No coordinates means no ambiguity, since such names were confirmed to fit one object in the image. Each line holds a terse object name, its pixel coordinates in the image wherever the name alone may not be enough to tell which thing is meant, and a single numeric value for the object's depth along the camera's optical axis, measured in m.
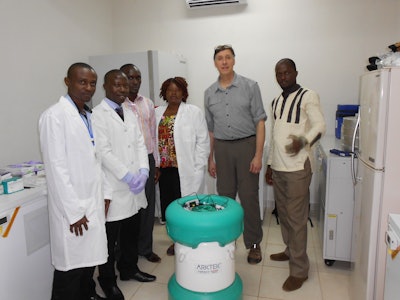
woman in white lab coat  2.42
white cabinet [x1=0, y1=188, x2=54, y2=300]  1.57
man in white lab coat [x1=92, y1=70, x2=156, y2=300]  1.86
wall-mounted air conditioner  3.48
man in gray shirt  2.32
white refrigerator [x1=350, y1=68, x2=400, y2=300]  1.43
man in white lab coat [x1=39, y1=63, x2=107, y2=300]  1.51
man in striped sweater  1.96
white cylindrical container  1.70
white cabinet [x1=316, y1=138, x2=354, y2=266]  2.26
